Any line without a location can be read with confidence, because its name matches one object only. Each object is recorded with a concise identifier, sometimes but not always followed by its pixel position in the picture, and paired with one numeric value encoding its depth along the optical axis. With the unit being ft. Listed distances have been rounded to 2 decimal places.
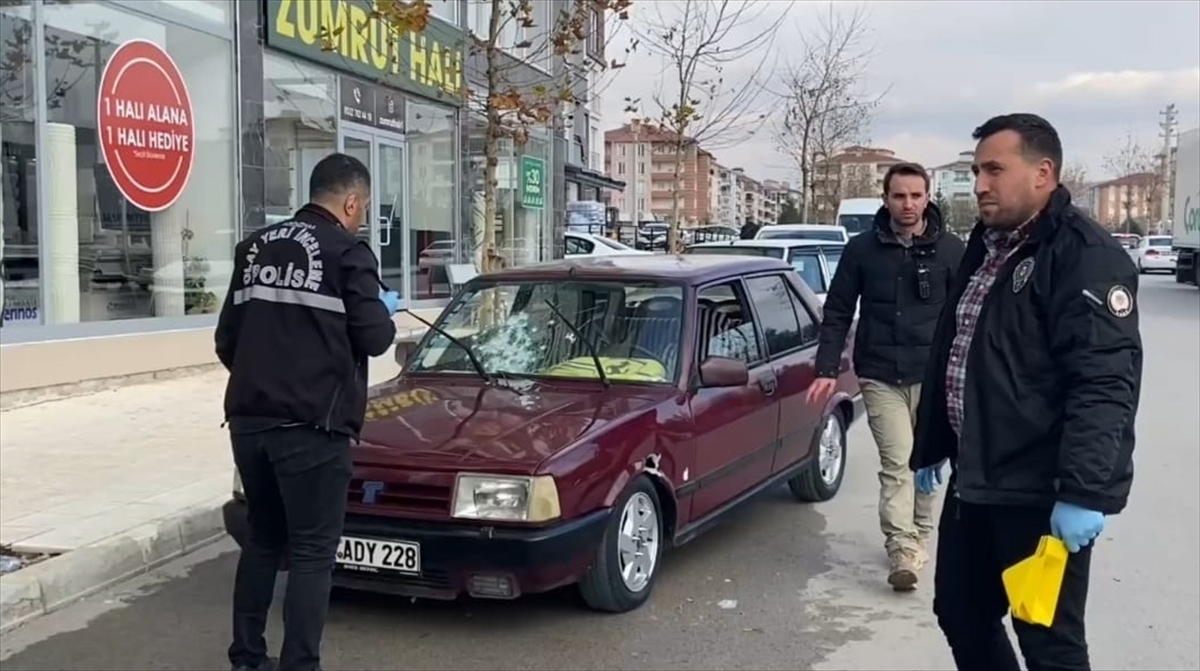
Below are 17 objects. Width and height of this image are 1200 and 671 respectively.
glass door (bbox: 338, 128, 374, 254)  49.90
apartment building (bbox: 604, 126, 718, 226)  367.66
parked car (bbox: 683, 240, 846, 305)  42.19
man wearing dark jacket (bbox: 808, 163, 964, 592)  17.89
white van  100.68
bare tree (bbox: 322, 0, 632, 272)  30.19
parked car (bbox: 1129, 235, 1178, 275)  134.31
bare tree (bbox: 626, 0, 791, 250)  60.08
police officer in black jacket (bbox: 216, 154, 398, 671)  12.75
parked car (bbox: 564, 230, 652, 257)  76.28
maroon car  14.92
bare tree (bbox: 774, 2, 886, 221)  107.34
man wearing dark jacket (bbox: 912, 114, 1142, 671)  9.36
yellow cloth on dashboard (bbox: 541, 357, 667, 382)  18.34
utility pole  239.71
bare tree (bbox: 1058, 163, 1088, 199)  267.18
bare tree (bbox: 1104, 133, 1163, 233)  257.34
